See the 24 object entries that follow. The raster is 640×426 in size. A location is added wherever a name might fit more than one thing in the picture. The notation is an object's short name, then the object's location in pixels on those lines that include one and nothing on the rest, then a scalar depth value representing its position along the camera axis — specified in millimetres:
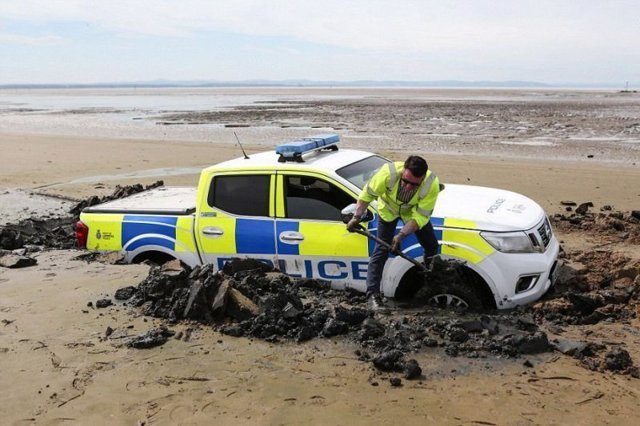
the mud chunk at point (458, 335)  5035
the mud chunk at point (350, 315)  5348
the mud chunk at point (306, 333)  5180
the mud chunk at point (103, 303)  6016
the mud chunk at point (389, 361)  4599
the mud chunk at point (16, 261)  7438
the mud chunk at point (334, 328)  5230
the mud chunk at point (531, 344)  4844
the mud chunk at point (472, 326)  5160
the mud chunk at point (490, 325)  5137
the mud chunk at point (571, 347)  4785
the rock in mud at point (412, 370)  4469
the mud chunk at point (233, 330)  5305
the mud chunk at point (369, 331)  5129
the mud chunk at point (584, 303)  5703
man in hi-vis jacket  5652
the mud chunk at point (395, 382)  4391
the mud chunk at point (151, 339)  5109
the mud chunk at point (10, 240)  8477
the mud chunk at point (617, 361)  4544
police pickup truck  5664
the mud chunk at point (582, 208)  9867
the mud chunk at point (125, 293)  6191
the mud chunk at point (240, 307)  5562
